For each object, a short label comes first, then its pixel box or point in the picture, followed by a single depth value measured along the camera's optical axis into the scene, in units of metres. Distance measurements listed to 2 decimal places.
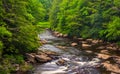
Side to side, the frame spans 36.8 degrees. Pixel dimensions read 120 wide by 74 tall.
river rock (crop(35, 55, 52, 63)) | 20.05
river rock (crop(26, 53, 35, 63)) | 19.49
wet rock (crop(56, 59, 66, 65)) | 19.68
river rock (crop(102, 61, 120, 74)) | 18.09
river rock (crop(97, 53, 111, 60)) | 21.93
